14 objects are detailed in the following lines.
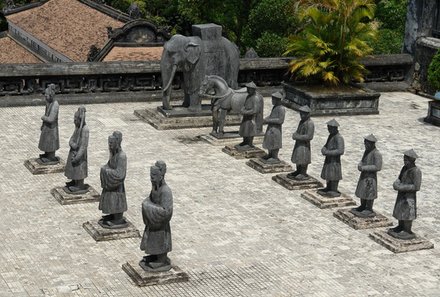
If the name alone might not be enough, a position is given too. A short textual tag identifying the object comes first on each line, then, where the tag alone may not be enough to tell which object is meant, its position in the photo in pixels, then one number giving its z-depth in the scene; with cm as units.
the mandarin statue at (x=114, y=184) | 1564
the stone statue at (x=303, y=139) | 1870
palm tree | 2486
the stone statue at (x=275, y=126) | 1962
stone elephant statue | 2295
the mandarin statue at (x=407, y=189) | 1591
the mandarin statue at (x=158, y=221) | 1416
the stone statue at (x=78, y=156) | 1727
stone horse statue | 2159
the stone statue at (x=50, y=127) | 1880
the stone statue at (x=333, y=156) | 1789
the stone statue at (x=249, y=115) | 2053
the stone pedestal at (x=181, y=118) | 2297
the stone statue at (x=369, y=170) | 1691
